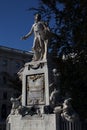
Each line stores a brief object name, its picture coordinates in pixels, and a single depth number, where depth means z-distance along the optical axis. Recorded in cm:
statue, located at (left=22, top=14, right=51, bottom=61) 1203
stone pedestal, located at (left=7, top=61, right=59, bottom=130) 1079
